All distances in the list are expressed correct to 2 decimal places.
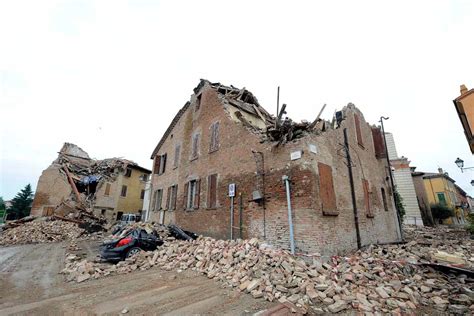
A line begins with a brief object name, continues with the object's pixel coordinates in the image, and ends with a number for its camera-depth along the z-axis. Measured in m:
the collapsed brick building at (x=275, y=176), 7.09
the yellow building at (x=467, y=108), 6.16
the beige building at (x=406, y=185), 19.56
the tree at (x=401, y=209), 16.07
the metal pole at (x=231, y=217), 8.91
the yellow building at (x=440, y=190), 25.27
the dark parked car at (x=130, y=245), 7.78
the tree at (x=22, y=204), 28.83
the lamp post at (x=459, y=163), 11.16
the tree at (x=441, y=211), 22.94
